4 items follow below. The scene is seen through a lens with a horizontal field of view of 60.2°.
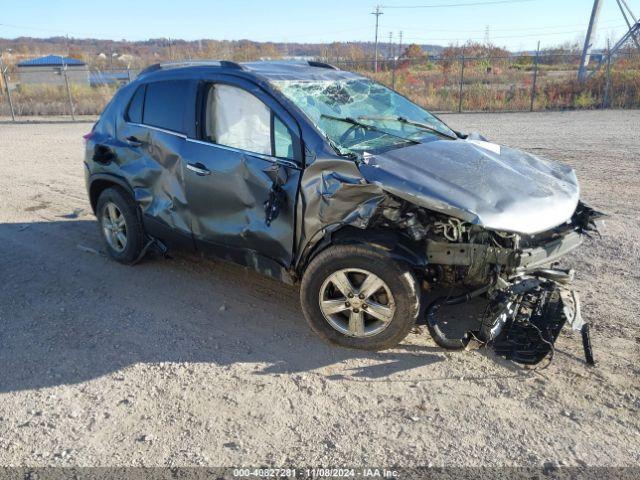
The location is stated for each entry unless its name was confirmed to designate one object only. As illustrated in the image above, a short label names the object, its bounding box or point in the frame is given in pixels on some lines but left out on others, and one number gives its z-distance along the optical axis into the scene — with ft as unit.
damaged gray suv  11.87
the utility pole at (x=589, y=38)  75.15
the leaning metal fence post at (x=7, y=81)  66.71
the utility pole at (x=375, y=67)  70.19
